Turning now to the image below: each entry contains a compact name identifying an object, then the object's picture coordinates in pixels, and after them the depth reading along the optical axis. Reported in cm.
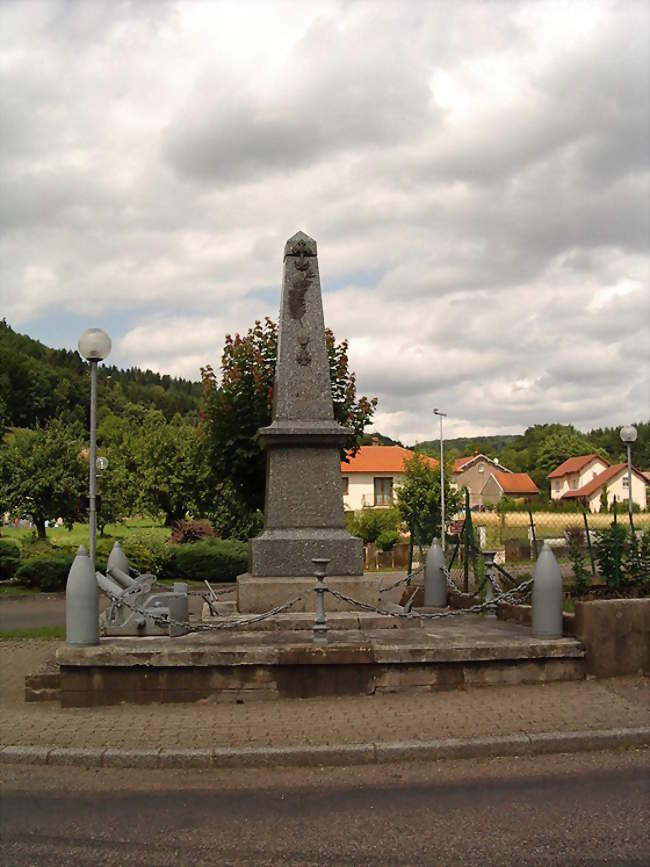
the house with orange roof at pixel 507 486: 9331
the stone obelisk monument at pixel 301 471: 938
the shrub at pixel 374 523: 4766
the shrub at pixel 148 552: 2436
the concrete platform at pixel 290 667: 731
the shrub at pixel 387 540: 4521
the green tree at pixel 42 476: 2934
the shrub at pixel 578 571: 1090
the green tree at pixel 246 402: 1980
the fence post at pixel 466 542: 1235
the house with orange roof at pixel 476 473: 9631
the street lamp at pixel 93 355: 1087
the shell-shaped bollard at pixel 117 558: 1063
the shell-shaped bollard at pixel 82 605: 760
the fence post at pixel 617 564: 1048
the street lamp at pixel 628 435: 2217
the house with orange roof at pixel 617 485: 7256
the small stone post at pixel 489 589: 959
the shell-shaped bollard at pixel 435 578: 1190
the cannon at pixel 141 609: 843
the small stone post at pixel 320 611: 773
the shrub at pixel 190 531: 3519
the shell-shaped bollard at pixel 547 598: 799
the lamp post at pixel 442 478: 4736
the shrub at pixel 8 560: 2383
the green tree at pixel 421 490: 5527
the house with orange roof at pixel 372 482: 7556
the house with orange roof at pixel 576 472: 9506
